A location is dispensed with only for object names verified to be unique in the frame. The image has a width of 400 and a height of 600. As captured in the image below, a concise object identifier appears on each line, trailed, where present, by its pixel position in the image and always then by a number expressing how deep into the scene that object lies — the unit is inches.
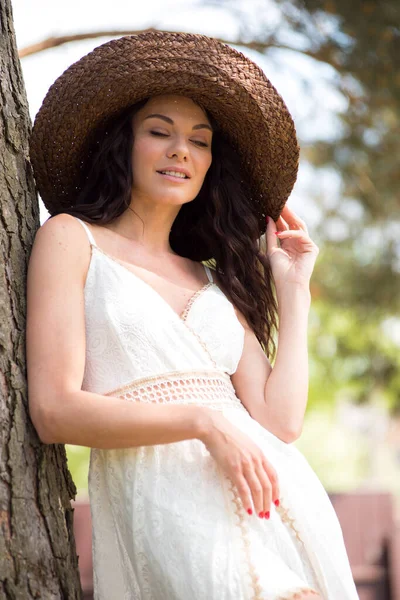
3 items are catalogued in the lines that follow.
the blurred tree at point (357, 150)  205.6
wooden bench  253.4
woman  80.9
